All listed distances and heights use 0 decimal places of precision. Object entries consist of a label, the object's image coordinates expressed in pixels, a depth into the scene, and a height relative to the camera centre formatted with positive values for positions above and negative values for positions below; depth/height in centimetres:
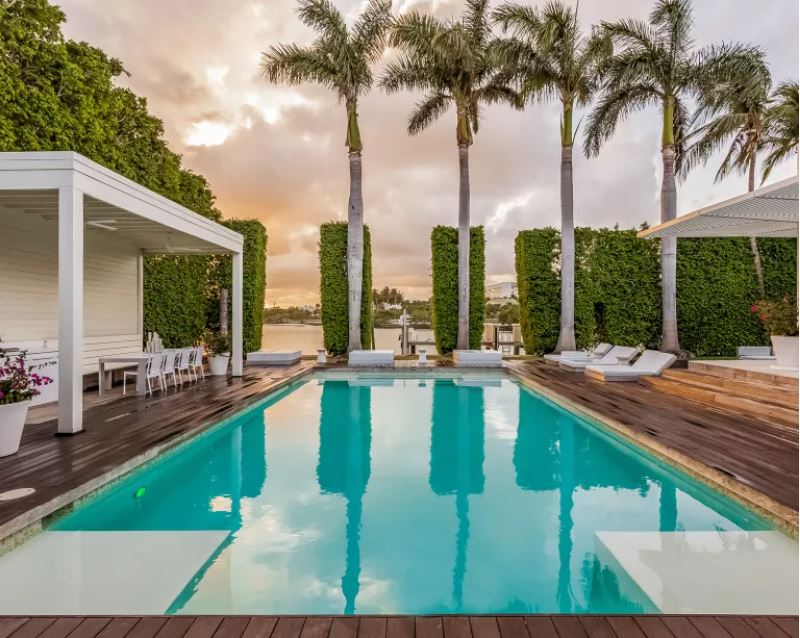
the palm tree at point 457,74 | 1321 +739
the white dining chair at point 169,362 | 866 -58
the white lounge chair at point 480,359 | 1310 -82
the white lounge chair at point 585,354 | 1263 -69
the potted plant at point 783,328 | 810 -2
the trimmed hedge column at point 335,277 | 1525 +163
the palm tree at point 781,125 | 1452 +625
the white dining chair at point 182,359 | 913 -54
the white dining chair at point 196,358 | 982 -57
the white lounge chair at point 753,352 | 1241 -62
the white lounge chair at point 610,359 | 1126 -73
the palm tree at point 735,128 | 1308 +604
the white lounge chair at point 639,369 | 991 -85
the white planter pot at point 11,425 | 457 -89
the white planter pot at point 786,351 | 805 -39
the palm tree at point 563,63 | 1296 +722
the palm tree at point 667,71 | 1266 +672
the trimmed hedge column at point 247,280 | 1477 +152
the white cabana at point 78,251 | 538 +138
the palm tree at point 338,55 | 1300 +735
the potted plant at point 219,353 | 1103 -53
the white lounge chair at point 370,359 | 1295 -79
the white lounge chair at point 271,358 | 1325 -77
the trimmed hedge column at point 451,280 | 1546 +155
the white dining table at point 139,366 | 824 -60
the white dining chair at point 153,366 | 825 -62
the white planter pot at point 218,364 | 1100 -77
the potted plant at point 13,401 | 457 -66
